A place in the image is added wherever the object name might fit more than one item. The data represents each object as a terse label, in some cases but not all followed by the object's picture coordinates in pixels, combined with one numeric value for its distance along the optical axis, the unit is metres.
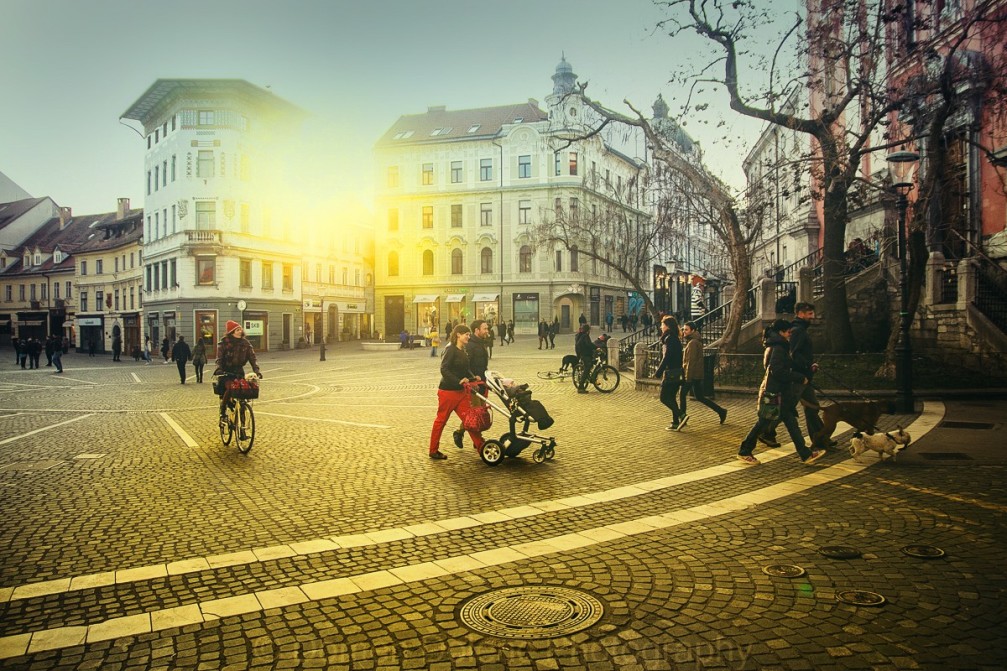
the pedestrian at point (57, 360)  32.62
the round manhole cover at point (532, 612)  4.21
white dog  8.77
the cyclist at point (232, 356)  10.85
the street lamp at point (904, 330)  13.01
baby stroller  9.34
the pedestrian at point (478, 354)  11.85
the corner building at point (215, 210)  47.88
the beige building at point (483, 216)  59.41
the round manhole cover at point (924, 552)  5.33
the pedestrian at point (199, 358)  25.19
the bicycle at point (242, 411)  10.45
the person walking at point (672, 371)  11.91
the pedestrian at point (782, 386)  9.11
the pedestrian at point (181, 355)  24.88
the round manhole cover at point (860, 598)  4.49
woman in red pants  9.55
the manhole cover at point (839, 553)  5.37
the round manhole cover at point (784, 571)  5.02
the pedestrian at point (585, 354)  18.70
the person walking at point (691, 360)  12.23
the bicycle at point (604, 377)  18.52
